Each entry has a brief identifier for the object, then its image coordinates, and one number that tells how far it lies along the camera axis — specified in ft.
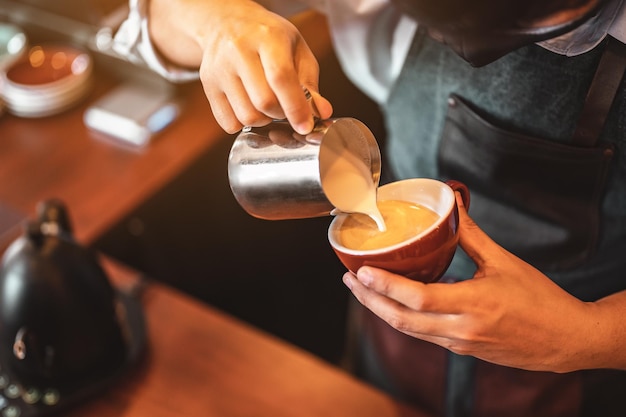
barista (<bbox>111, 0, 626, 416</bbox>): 2.64
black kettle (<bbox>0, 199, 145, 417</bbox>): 3.61
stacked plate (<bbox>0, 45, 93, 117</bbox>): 5.74
